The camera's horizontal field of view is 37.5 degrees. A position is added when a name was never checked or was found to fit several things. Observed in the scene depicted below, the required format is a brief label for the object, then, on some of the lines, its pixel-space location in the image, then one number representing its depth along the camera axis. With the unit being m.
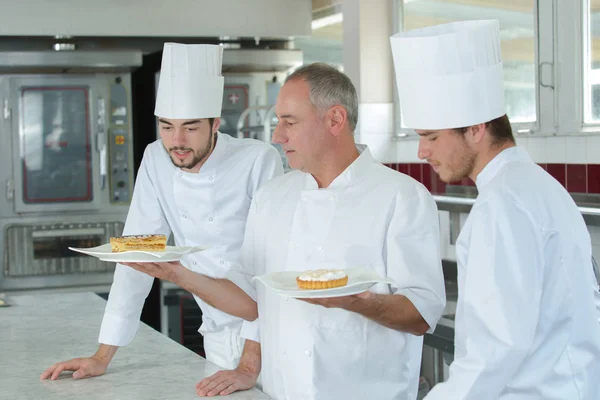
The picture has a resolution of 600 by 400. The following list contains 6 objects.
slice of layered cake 2.03
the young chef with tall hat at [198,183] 2.46
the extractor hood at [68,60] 4.90
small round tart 1.73
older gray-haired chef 1.98
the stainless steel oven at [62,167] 5.05
